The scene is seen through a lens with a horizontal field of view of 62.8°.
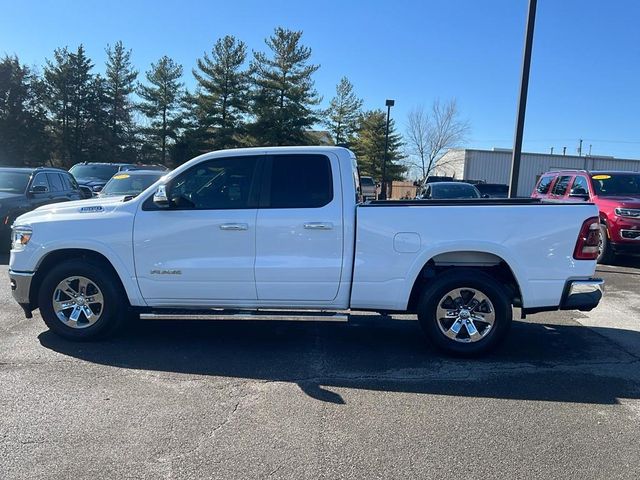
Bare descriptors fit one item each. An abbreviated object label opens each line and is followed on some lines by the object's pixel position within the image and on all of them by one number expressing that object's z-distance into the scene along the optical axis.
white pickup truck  5.01
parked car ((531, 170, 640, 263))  10.53
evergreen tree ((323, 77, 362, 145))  47.41
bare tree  49.31
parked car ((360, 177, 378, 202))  24.76
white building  39.09
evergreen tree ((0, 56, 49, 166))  41.69
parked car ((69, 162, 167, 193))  19.59
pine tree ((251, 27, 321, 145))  37.94
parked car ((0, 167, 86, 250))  10.34
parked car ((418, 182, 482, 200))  15.21
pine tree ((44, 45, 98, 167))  43.66
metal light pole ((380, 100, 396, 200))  25.58
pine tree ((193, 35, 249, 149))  39.75
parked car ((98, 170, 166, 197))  11.94
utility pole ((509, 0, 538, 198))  10.23
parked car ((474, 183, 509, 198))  21.73
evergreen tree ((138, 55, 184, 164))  42.38
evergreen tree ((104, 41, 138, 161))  45.09
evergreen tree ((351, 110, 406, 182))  45.97
